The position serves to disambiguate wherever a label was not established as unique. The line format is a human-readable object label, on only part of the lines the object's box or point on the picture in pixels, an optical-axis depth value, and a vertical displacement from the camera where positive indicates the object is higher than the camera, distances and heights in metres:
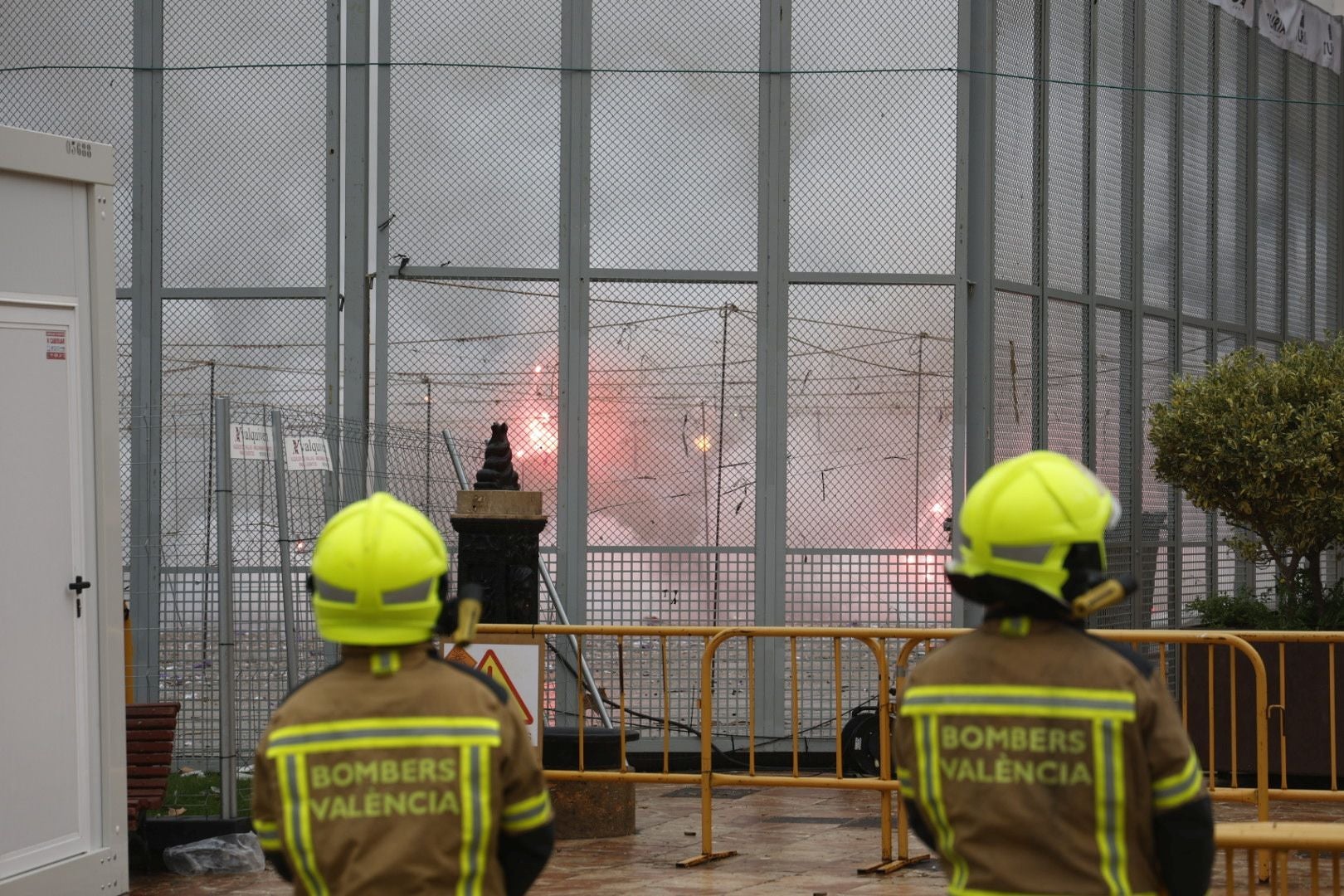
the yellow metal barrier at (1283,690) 15.24 -1.07
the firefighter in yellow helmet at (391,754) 5.85 -0.52
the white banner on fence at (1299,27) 30.12 +3.83
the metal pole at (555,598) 20.64 -0.90
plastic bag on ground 15.47 -1.81
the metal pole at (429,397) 22.53 +0.36
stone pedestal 18.33 -0.49
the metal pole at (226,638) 16.05 -0.87
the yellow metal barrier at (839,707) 15.49 -1.18
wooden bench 15.91 -1.39
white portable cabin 13.11 -0.30
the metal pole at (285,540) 17.02 -0.43
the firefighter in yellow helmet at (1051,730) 5.89 -0.48
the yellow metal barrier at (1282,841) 8.92 -1.01
